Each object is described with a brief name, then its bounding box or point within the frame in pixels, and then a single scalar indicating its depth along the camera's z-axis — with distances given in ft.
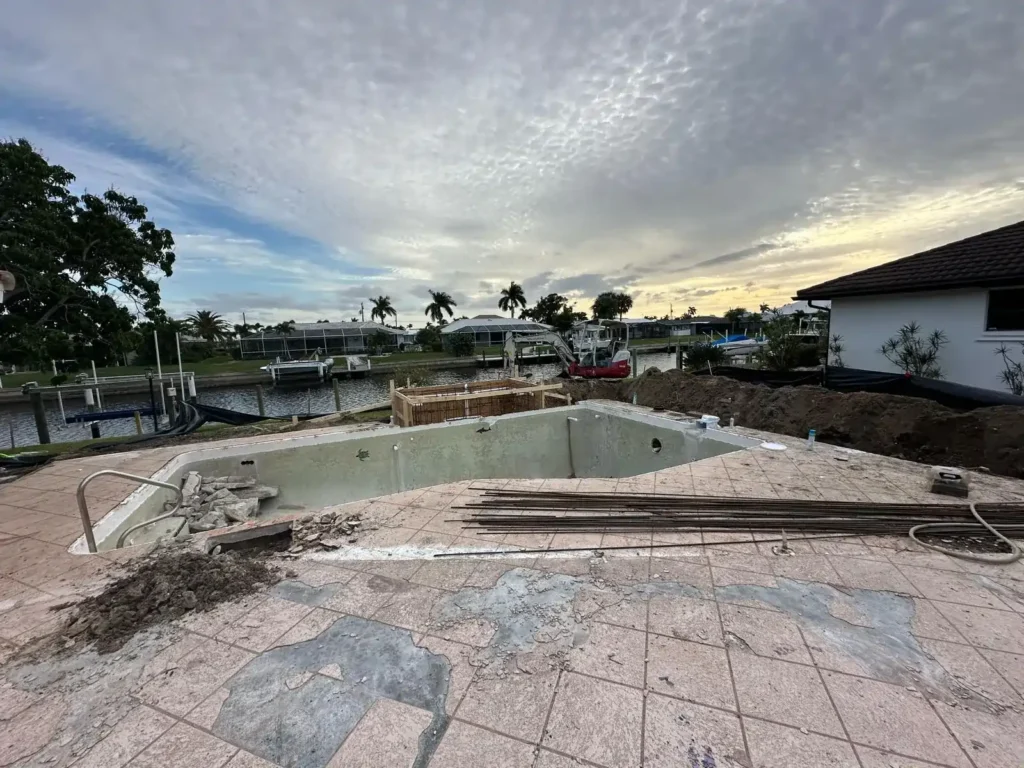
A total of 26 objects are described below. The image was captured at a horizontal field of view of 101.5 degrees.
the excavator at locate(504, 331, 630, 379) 73.67
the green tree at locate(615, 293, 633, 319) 192.93
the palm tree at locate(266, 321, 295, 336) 150.41
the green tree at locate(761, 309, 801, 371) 41.86
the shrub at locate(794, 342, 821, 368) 42.11
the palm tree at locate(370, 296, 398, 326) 212.84
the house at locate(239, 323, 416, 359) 141.08
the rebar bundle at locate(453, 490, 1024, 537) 11.31
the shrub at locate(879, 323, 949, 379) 27.71
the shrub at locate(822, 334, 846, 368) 33.68
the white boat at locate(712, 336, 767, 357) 80.31
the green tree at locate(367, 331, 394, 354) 146.51
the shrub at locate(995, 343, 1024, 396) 23.63
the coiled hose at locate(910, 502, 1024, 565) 9.50
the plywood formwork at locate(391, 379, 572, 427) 28.96
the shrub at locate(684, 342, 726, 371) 55.16
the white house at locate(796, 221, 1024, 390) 24.95
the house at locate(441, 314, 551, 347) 156.46
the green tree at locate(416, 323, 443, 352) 146.82
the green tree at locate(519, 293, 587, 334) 171.63
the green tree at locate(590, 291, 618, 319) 192.13
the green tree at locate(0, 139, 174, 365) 30.63
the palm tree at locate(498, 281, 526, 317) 206.00
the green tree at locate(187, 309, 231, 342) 155.84
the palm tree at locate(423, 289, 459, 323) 198.70
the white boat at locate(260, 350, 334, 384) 99.45
